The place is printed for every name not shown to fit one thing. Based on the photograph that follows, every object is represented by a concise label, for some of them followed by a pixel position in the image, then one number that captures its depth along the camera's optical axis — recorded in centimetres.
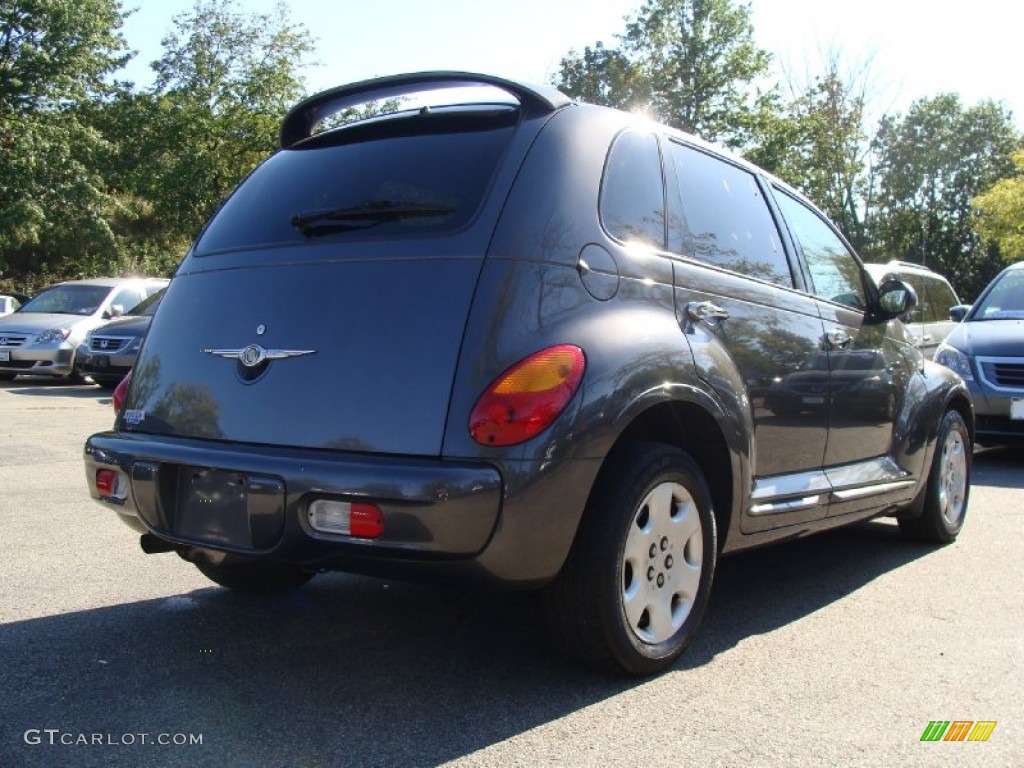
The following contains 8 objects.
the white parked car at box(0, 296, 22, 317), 2170
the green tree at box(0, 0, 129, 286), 2833
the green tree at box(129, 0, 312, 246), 2927
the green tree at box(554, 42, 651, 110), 4075
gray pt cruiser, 269
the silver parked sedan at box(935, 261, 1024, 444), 819
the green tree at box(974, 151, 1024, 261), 3269
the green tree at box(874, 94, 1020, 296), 5800
